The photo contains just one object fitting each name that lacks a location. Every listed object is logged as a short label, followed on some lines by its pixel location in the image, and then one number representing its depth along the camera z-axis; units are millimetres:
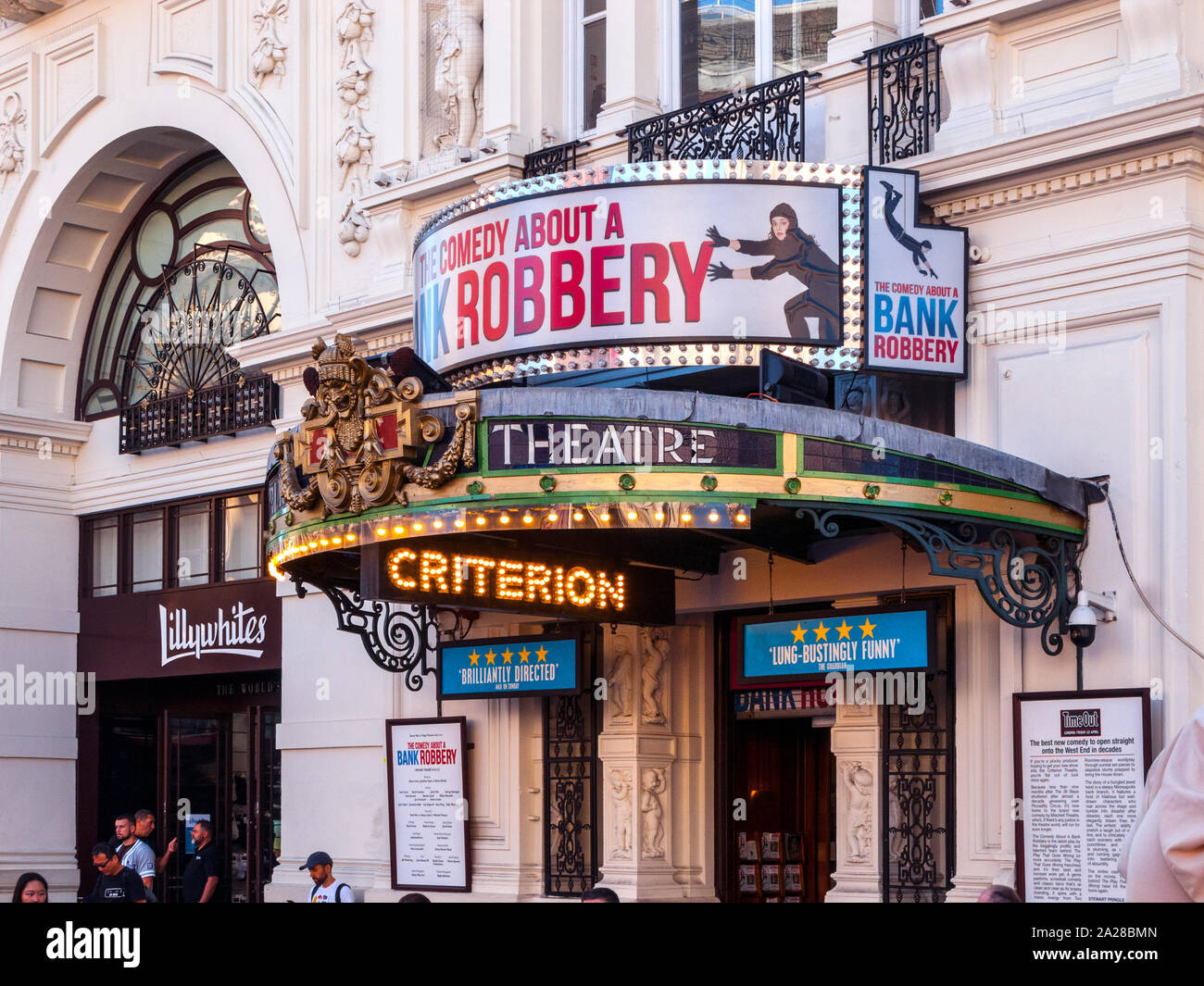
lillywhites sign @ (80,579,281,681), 17375
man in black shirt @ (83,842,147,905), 12055
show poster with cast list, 14273
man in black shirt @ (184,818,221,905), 15648
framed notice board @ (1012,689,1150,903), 9906
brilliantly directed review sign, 13367
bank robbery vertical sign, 11086
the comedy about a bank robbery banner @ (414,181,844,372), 11227
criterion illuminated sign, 12070
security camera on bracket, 9883
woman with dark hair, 9727
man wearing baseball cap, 13297
